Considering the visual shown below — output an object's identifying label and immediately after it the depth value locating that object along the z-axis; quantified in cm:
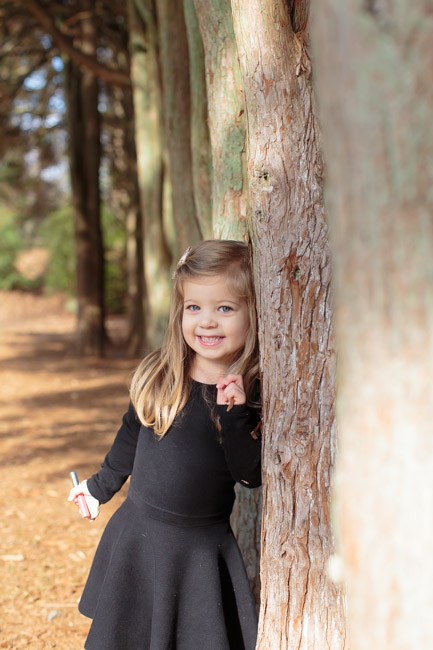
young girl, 229
